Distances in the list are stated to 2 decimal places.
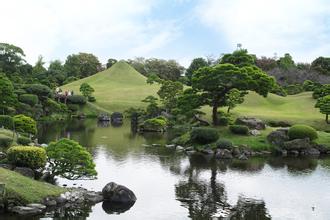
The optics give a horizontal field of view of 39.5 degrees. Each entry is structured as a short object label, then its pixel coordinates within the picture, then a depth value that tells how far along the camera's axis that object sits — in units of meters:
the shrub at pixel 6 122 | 43.95
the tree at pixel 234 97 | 56.72
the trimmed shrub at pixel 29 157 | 27.23
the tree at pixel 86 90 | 95.56
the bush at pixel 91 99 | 97.50
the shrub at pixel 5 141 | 36.41
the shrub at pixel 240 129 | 49.56
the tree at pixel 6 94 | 50.75
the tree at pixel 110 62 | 163.75
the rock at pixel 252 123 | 52.31
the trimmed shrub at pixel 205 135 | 46.31
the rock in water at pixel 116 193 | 25.66
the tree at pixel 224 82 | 50.78
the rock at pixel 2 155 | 32.30
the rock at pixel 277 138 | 47.91
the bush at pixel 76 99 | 89.19
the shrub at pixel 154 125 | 65.94
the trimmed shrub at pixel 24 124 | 42.59
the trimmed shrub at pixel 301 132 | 47.83
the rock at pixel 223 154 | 43.24
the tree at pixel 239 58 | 62.88
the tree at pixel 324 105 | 58.38
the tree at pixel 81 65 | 142.25
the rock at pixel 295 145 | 47.06
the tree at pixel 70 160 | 26.94
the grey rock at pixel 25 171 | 26.77
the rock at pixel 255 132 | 49.83
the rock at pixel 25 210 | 22.12
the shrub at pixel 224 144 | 44.44
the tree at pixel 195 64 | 130.75
